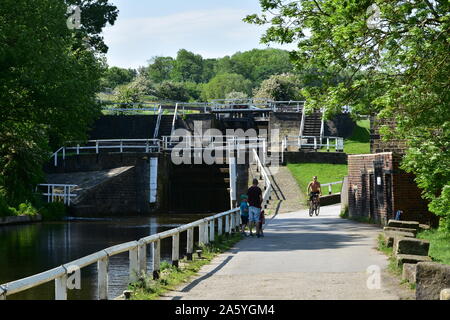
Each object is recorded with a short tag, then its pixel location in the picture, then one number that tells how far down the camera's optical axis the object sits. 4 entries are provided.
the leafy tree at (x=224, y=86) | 156.62
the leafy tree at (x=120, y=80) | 139.11
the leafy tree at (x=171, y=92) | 104.48
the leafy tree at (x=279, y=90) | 83.88
